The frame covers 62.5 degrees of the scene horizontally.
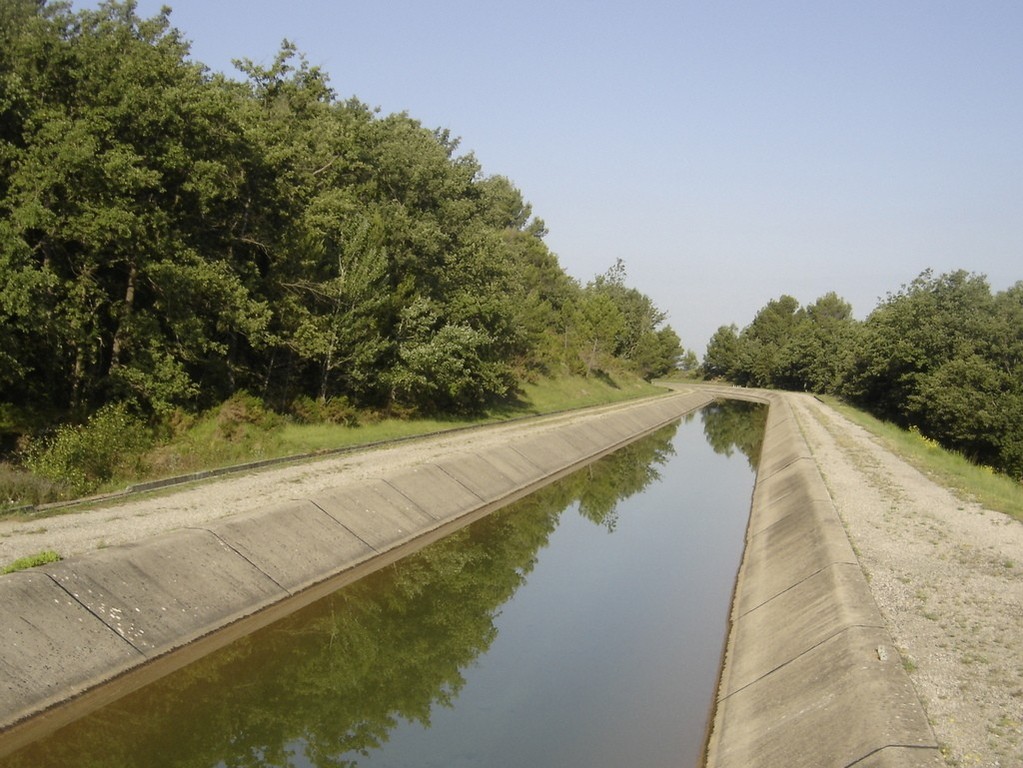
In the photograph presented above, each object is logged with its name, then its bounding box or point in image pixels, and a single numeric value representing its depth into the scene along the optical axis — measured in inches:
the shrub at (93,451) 804.0
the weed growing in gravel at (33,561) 530.0
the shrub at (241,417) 1154.0
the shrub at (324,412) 1379.2
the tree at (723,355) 5920.3
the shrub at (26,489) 738.8
